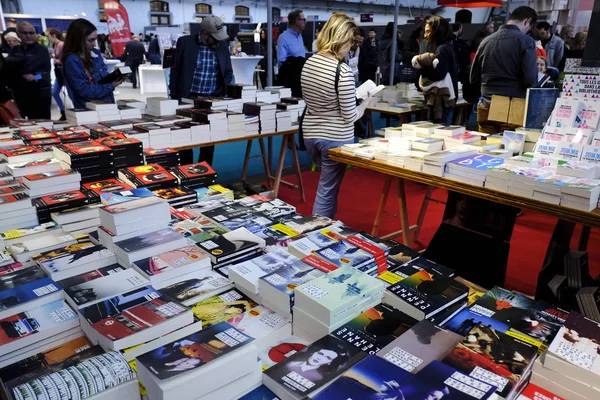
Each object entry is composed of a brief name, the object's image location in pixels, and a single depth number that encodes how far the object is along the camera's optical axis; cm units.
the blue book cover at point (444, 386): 99
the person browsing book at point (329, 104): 283
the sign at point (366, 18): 1173
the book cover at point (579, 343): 109
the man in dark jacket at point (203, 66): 407
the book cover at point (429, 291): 140
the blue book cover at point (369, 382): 99
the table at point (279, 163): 434
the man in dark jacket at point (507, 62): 370
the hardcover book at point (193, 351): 104
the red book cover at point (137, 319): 123
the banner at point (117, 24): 609
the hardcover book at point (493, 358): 107
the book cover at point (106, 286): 139
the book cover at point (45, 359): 118
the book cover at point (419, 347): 112
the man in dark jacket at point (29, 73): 530
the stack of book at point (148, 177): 238
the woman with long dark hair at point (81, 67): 363
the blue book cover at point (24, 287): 139
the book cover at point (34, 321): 126
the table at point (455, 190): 207
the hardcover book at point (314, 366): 107
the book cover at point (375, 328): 123
